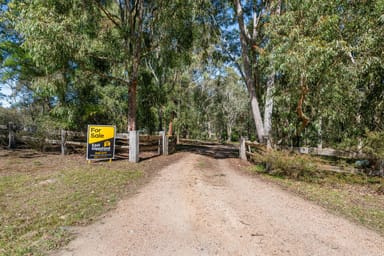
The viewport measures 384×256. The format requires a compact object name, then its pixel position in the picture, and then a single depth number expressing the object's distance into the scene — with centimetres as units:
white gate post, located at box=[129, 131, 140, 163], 840
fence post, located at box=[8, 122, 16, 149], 1104
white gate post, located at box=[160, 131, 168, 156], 1143
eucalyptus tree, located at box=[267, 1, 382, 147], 577
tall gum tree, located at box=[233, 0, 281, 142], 913
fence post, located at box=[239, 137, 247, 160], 1133
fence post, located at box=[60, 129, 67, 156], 987
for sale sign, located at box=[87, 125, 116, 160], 786
